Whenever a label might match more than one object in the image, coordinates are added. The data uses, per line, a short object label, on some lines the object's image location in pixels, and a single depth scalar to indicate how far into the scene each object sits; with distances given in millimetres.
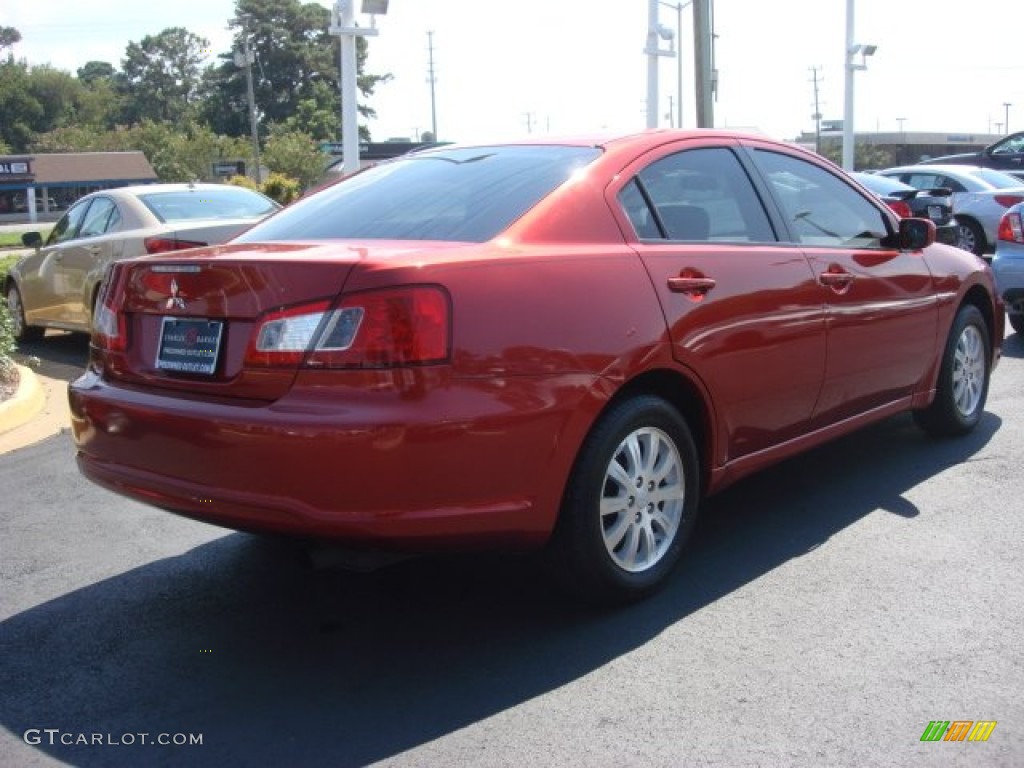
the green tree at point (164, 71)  115438
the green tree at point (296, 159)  53750
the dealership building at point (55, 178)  69688
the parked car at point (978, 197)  15031
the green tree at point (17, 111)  91750
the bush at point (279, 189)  31923
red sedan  3170
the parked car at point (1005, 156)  20531
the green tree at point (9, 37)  113781
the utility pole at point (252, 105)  53969
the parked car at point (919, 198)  15102
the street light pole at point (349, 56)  16406
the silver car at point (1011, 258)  8531
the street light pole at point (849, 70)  32812
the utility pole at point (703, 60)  19938
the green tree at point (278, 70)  90438
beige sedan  8695
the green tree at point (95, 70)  132875
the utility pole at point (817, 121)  76488
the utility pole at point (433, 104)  79500
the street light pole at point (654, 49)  23188
